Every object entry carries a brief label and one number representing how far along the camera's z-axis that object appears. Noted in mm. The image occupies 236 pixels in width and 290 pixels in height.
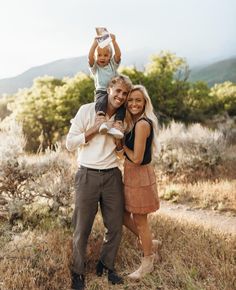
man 4602
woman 4586
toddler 4953
